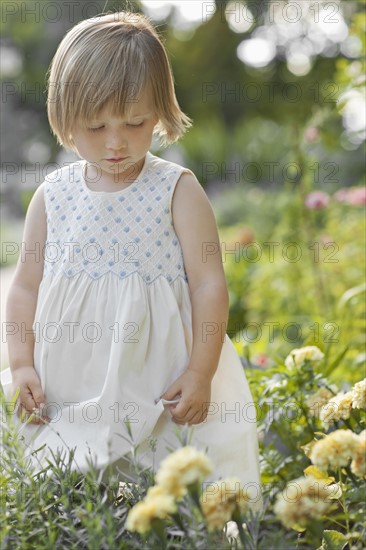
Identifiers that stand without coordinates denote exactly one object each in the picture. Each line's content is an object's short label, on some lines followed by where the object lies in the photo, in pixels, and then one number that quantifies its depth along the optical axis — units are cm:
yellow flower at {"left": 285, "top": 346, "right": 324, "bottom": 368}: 200
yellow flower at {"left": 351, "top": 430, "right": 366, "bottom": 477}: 155
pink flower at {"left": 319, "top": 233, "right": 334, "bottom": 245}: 329
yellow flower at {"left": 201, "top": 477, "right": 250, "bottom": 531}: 153
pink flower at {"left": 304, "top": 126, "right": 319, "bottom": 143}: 296
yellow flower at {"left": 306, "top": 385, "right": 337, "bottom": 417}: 195
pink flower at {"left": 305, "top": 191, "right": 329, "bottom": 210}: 290
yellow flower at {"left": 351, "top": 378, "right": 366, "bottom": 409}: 174
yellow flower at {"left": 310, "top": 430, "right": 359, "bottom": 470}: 156
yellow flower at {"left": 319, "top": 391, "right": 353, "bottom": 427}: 177
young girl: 181
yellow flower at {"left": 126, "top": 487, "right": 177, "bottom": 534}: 148
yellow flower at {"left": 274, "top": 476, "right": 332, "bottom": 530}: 153
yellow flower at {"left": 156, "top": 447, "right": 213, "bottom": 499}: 148
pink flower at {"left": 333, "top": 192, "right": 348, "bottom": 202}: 314
